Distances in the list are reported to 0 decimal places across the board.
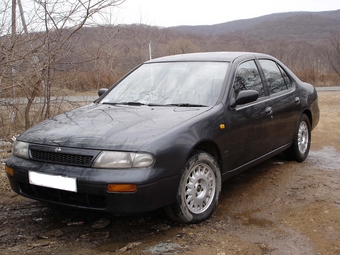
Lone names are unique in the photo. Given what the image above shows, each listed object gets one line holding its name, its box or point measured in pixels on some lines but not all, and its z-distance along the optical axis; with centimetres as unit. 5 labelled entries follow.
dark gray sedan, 282
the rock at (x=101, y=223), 326
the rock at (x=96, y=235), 306
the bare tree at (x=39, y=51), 545
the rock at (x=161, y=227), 317
